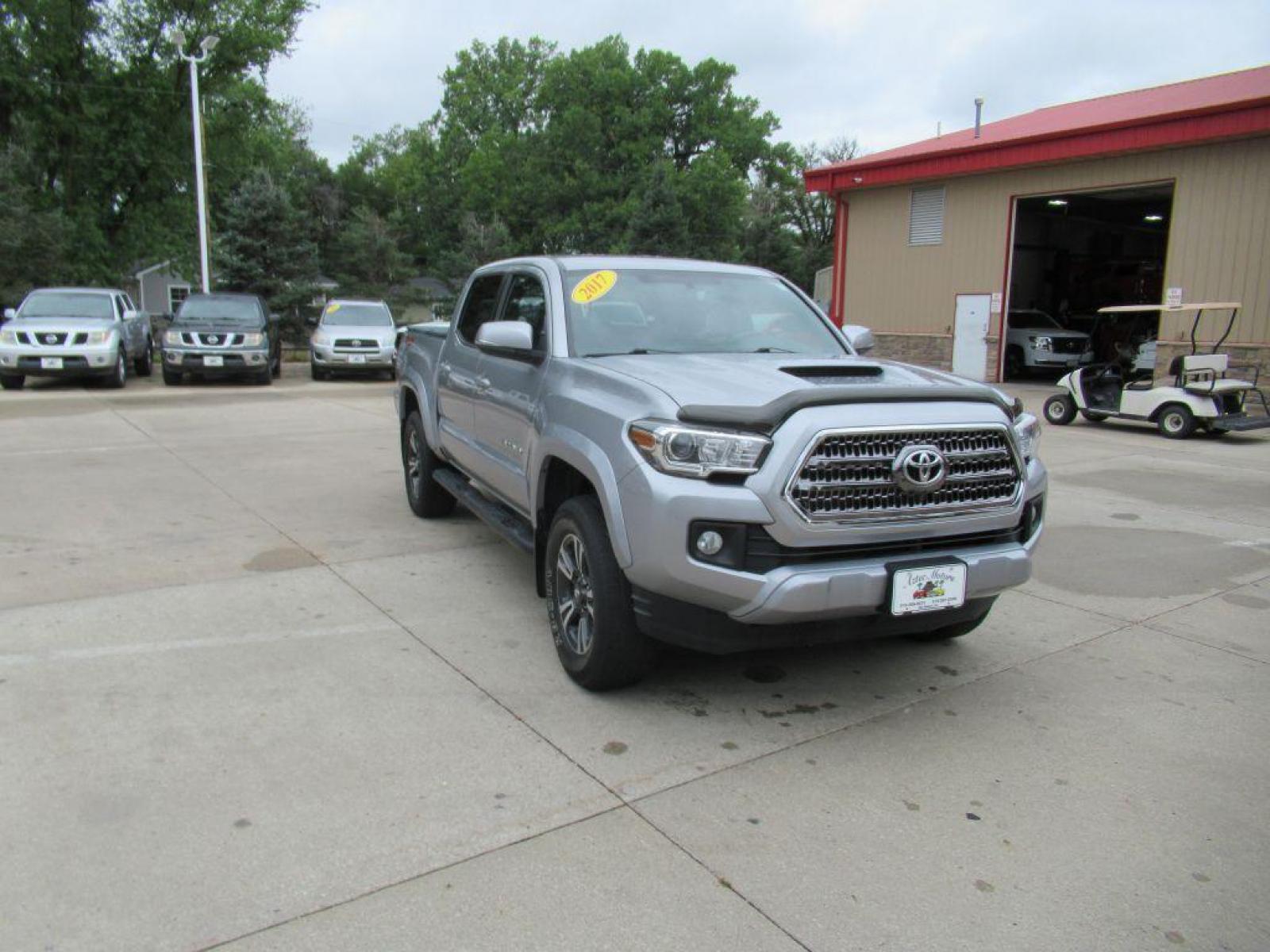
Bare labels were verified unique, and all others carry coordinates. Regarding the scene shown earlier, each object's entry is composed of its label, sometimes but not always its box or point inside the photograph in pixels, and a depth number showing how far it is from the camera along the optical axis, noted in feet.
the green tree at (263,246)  93.04
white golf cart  40.24
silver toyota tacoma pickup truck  11.32
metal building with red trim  53.26
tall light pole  75.10
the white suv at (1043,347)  71.41
